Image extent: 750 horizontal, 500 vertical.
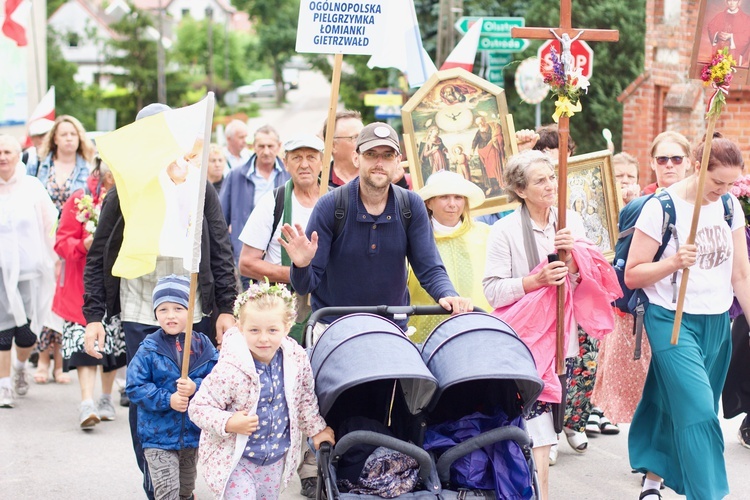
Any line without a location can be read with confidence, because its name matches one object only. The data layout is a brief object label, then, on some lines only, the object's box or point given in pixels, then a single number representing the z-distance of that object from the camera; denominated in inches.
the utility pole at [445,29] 770.8
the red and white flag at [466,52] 413.7
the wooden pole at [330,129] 289.4
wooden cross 242.7
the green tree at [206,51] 3430.1
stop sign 655.8
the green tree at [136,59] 2308.1
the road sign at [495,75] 652.2
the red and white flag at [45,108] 562.9
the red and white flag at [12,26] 810.2
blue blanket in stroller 198.4
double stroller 193.8
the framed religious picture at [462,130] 346.6
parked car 3376.0
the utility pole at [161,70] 2086.6
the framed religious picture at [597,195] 337.1
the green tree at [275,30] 3287.4
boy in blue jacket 239.0
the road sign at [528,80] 687.7
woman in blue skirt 247.6
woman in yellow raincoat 292.2
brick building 626.8
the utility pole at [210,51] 2942.9
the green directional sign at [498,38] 633.0
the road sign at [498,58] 691.3
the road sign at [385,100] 762.8
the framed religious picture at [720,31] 253.6
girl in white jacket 209.6
